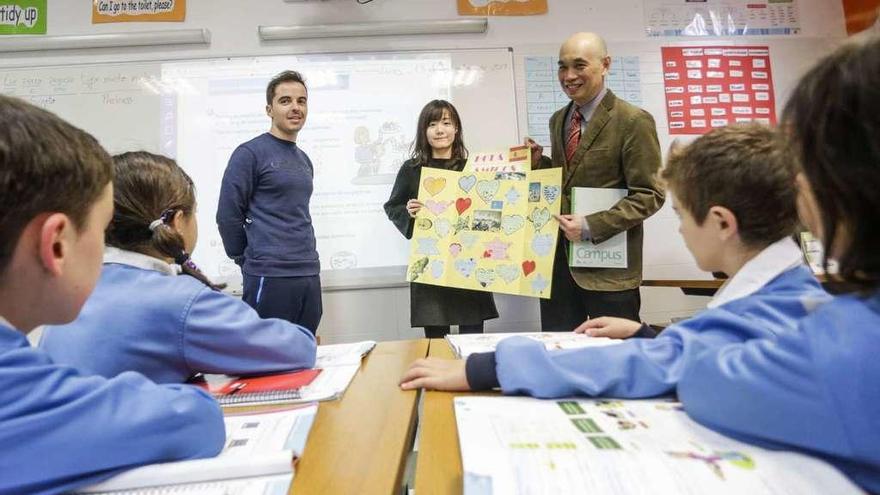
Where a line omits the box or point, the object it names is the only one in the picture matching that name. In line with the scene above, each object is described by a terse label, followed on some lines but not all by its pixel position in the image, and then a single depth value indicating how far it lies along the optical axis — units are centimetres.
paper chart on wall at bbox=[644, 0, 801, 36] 286
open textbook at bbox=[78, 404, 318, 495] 47
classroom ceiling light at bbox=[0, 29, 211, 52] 266
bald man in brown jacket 187
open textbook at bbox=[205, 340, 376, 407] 77
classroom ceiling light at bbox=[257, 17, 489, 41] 268
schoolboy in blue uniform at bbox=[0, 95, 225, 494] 44
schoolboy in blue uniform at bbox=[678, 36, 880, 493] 43
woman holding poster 216
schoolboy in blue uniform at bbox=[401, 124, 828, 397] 67
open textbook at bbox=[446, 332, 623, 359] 100
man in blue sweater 205
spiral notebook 77
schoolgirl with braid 76
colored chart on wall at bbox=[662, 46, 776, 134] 285
